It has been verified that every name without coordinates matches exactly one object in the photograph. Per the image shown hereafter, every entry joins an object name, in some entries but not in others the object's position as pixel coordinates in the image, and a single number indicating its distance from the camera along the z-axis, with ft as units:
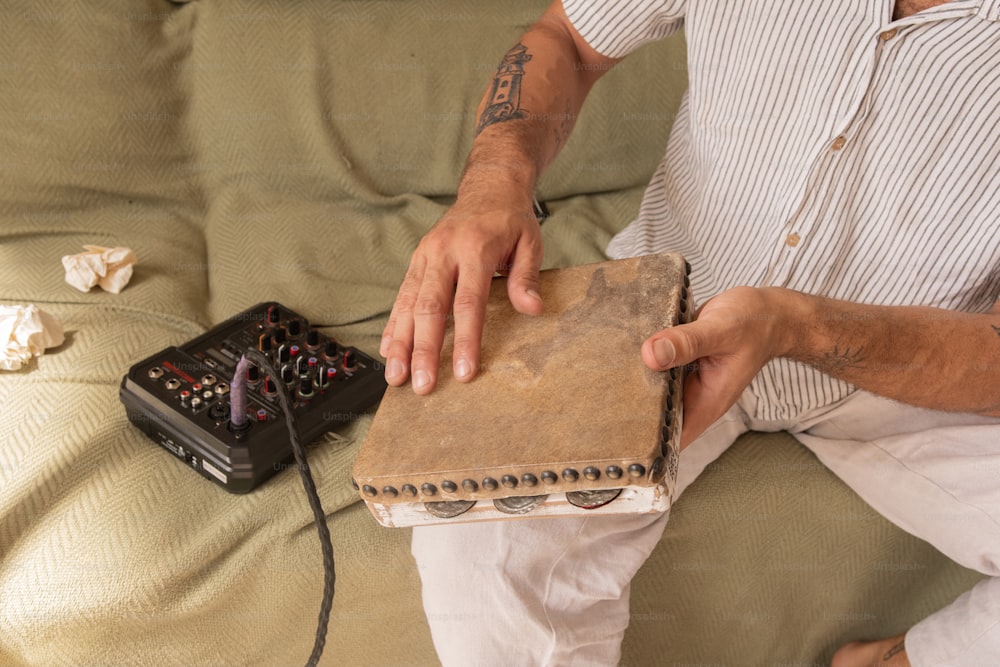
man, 3.09
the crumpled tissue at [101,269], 4.39
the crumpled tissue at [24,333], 3.98
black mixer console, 3.57
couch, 3.55
